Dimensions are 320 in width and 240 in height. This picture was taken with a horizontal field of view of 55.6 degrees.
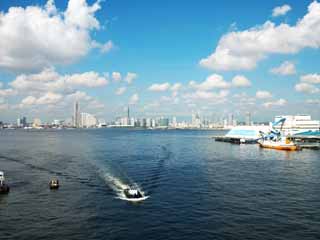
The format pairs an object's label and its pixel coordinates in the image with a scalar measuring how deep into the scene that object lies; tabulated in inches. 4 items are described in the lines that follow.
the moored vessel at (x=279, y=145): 5605.3
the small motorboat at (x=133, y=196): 2020.8
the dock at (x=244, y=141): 7432.1
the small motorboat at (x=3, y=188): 2159.0
